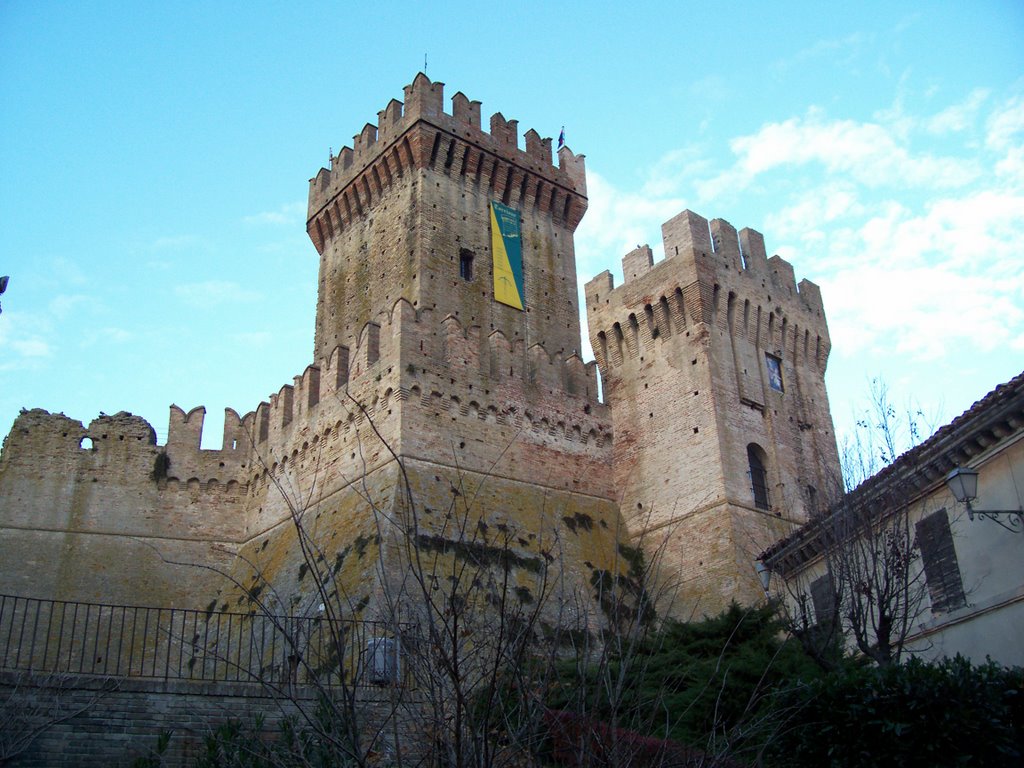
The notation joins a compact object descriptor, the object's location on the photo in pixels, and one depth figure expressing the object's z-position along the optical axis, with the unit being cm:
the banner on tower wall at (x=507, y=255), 2614
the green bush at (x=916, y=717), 974
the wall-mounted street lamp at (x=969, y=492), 1223
